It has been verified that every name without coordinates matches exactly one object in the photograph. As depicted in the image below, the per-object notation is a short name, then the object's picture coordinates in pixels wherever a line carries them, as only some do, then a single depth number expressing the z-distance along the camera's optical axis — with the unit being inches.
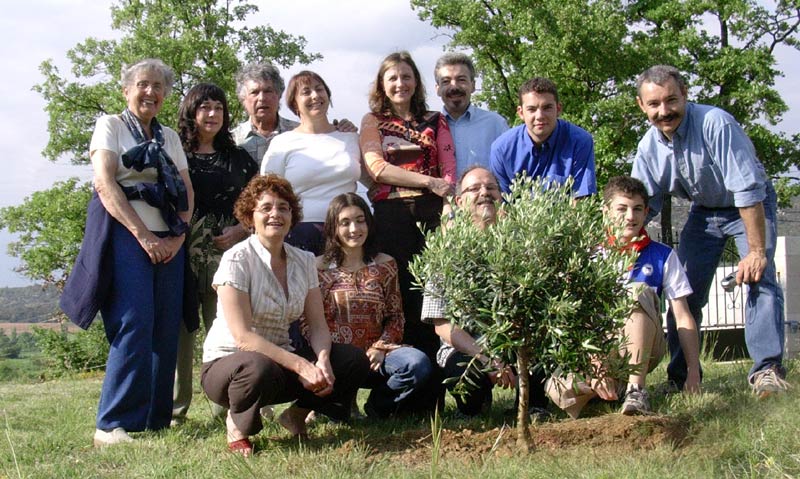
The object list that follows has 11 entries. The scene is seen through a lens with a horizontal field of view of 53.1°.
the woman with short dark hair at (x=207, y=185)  218.1
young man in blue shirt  210.4
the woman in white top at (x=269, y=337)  167.2
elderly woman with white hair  186.5
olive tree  142.5
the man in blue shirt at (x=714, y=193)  206.7
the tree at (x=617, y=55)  956.0
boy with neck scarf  190.1
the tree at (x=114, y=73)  987.9
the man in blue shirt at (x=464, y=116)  229.5
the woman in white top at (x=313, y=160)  215.1
